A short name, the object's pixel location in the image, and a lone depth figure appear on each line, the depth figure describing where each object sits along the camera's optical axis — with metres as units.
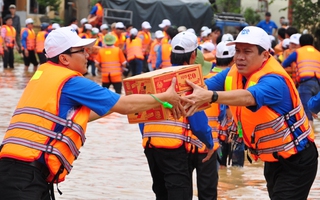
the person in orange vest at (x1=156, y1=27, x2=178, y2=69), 21.64
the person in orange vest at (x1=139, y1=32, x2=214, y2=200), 7.41
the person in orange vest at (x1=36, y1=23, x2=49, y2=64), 28.70
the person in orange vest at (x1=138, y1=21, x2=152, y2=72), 29.62
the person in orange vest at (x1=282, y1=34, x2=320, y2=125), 15.41
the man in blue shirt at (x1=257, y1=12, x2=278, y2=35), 31.12
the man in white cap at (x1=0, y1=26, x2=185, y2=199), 5.72
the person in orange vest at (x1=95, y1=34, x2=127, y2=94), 20.66
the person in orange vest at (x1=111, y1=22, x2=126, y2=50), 27.86
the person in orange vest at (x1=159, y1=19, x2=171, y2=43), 29.65
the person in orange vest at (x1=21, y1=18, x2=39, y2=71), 29.56
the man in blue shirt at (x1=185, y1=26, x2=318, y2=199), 6.55
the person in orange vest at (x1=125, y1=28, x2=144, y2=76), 27.02
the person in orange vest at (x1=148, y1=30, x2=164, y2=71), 25.51
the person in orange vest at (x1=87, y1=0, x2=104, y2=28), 33.55
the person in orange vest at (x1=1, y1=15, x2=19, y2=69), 29.25
